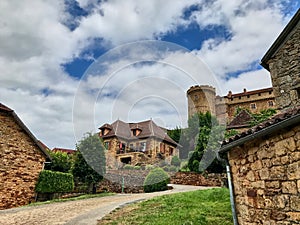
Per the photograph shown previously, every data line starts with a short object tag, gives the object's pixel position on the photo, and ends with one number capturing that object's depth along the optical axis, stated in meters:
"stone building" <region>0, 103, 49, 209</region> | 11.55
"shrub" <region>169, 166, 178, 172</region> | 21.12
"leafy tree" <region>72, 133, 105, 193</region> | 15.82
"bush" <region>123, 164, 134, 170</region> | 21.26
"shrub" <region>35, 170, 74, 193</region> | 13.08
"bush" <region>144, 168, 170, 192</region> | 15.15
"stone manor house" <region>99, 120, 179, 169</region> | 25.44
